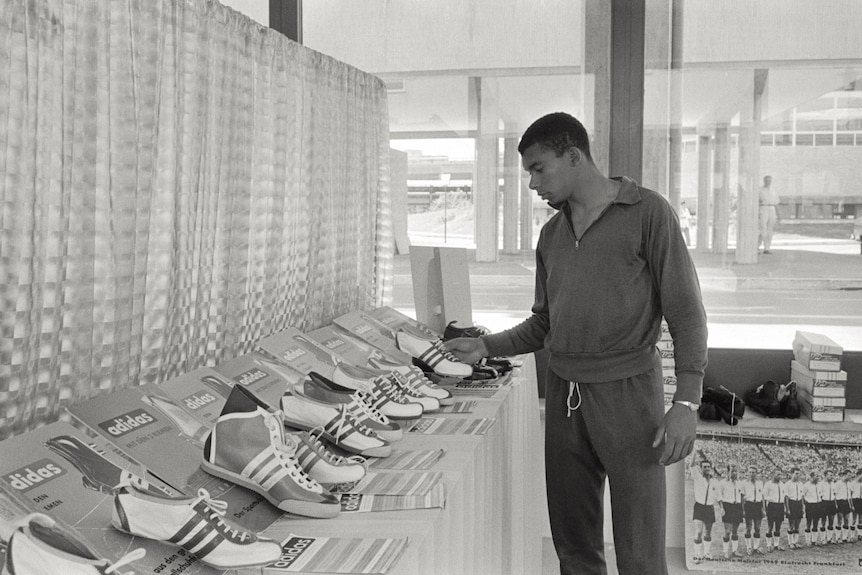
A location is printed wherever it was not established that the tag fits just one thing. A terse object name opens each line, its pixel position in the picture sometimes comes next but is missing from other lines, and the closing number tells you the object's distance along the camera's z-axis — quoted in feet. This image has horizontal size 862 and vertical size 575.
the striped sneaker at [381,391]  6.78
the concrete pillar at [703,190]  11.90
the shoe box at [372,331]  8.94
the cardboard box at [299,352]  7.43
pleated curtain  5.19
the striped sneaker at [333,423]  5.75
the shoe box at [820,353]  10.84
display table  4.59
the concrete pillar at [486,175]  12.41
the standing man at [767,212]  11.96
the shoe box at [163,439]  4.73
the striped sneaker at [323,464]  5.06
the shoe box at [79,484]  3.85
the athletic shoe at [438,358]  8.31
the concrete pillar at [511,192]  12.46
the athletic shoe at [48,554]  3.15
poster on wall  10.74
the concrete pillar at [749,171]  11.80
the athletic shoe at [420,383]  7.50
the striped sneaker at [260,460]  4.67
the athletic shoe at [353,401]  6.13
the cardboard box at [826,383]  10.84
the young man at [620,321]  7.01
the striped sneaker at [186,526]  3.78
